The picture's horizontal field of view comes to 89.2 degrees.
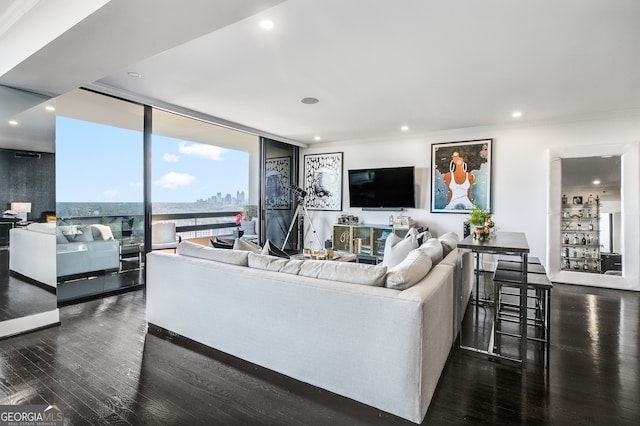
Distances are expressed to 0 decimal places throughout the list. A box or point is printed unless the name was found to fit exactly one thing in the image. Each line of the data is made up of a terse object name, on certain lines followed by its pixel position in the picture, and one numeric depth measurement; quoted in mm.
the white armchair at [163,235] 5168
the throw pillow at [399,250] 2879
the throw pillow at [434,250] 2529
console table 2227
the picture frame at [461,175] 5289
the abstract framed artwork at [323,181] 6766
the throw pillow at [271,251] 2893
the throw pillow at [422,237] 3348
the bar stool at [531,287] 2371
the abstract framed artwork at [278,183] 6379
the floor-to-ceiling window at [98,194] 3592
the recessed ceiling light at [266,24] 2314
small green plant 2744
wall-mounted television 5853
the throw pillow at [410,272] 1805
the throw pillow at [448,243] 2962
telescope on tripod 6713
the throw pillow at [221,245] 3357
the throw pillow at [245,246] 2844
